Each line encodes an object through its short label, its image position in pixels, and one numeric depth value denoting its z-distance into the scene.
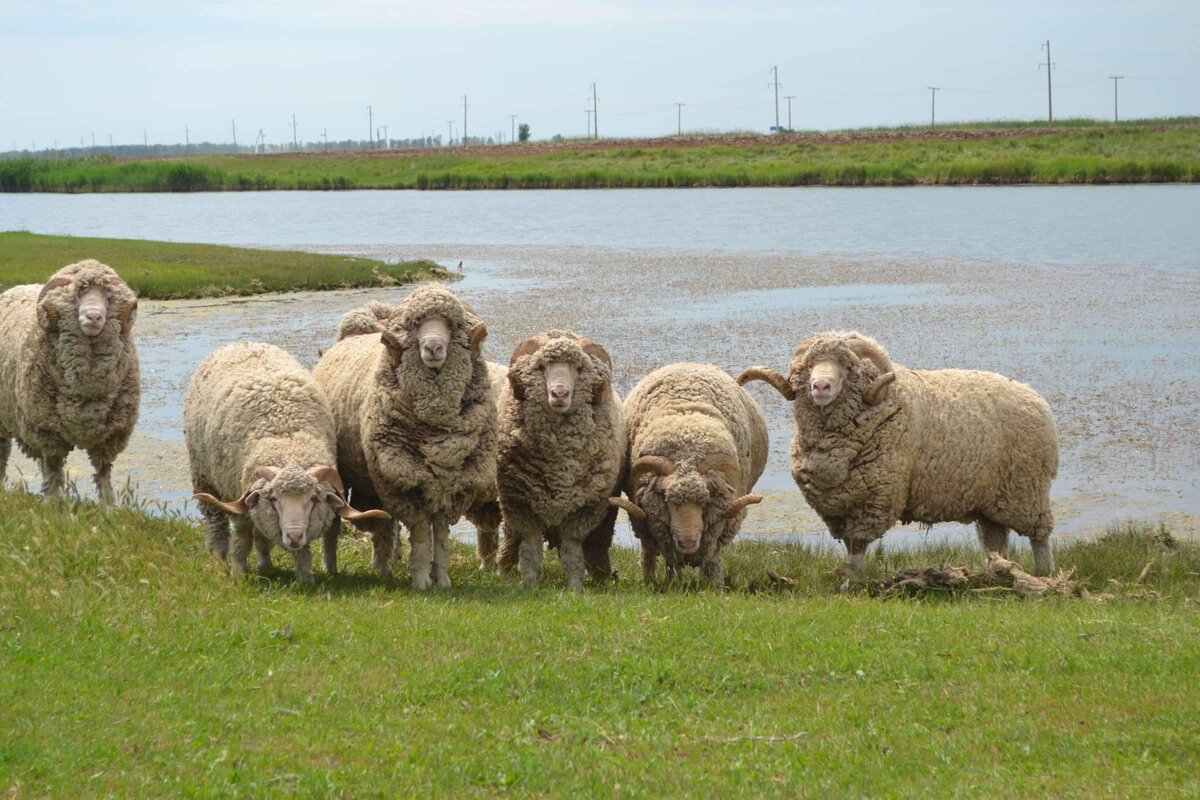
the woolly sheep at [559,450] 10.39
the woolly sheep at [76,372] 11.63
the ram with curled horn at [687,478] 10.30
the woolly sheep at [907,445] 10.95
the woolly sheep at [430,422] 10.00
